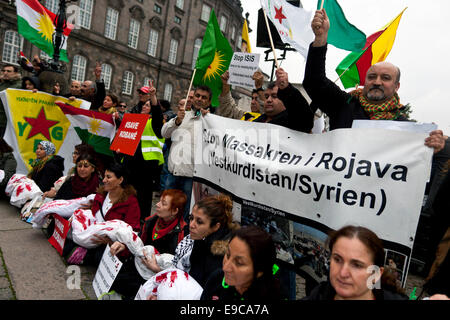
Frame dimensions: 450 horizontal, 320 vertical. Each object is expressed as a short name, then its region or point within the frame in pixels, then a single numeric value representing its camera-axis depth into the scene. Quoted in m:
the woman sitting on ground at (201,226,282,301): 1.72
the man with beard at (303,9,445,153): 2.21
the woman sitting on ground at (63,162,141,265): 3.23
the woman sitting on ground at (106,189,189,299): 2.75
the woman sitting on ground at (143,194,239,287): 2.31
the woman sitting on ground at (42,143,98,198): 4.24
